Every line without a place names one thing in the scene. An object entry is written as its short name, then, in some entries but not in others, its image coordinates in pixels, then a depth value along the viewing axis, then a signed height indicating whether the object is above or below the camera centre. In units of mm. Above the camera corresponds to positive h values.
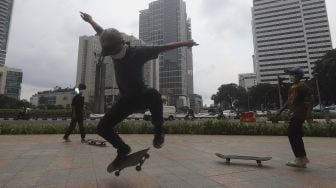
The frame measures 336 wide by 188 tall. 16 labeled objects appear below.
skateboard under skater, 3185 -561
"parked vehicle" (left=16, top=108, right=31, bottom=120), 27273 +768
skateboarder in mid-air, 2986 +447
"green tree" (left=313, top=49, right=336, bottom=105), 42188 +7673
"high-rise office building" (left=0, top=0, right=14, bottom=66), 127062 +53540
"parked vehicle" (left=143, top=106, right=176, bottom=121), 32438 +921
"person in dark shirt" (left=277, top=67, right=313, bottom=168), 4559 +112
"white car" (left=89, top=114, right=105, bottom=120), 32125 +515
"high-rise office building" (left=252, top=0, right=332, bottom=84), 127688 +46041
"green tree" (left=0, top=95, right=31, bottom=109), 73388 +6665
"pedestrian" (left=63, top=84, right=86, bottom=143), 8219 +343
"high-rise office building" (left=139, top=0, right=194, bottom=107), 110625 +39622
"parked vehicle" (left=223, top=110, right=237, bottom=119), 39950 +832
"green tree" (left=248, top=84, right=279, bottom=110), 79250 +7722
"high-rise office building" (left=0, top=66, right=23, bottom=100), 116750 +20513
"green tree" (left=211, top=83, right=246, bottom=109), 95988 +9559
